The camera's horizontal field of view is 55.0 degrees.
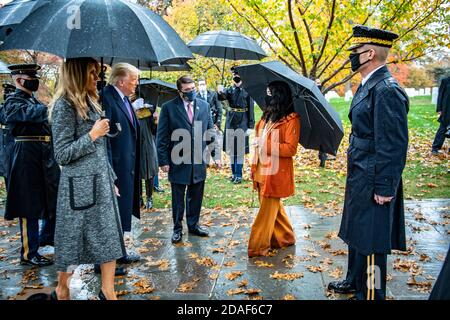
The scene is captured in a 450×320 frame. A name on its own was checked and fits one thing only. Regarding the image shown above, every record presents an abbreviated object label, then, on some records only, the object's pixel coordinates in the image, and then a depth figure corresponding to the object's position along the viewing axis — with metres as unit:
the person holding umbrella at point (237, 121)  9.76
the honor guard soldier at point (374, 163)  3.46
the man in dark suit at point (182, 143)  5.77
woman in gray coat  3.37
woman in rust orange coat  4.89
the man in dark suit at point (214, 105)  10.82
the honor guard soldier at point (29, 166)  4.82
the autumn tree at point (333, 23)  9.61
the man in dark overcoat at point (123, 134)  4.50
